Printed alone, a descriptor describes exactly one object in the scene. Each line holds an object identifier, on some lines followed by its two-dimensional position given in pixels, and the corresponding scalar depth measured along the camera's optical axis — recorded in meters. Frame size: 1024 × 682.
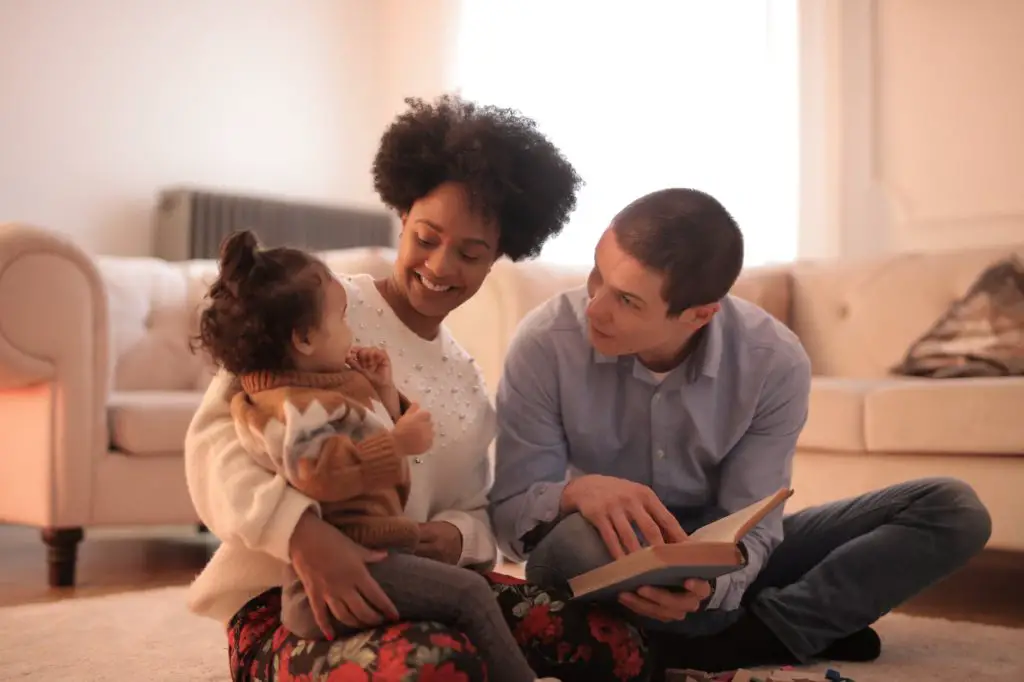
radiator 4.91
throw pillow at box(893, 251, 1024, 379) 2.71
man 1.39
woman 1.11
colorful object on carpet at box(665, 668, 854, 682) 1.43
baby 1.10
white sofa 2.33
